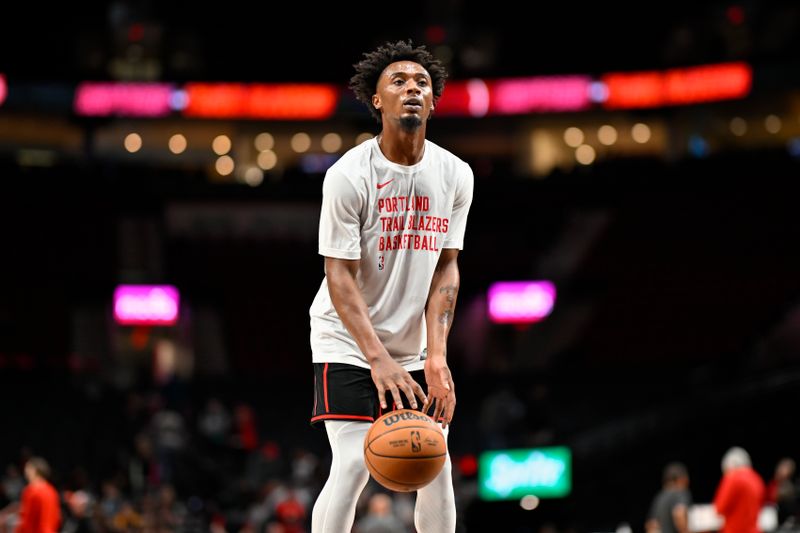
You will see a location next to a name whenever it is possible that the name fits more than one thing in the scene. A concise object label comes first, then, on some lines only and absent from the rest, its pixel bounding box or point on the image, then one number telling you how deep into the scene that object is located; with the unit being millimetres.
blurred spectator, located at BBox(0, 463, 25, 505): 16250
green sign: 19859
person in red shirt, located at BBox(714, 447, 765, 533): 12281
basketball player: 5281
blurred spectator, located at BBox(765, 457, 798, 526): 15875
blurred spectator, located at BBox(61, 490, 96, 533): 14592
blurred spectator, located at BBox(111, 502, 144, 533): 15422
